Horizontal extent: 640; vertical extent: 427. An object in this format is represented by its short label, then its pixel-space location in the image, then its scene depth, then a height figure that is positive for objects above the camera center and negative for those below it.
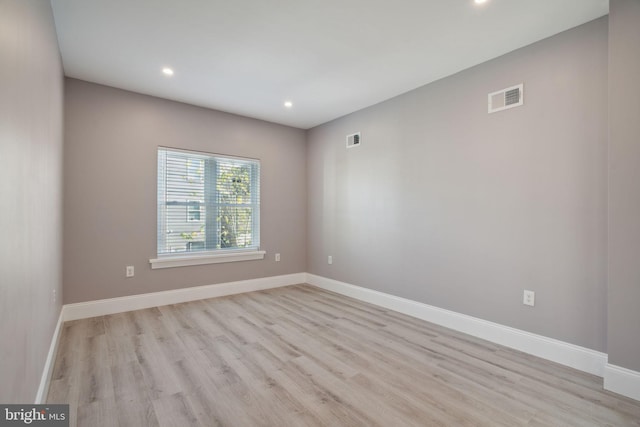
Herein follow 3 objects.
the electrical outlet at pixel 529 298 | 2.56 -0.71
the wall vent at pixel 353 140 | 4.29 +1.09
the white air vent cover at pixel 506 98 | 2.66 +1.07
